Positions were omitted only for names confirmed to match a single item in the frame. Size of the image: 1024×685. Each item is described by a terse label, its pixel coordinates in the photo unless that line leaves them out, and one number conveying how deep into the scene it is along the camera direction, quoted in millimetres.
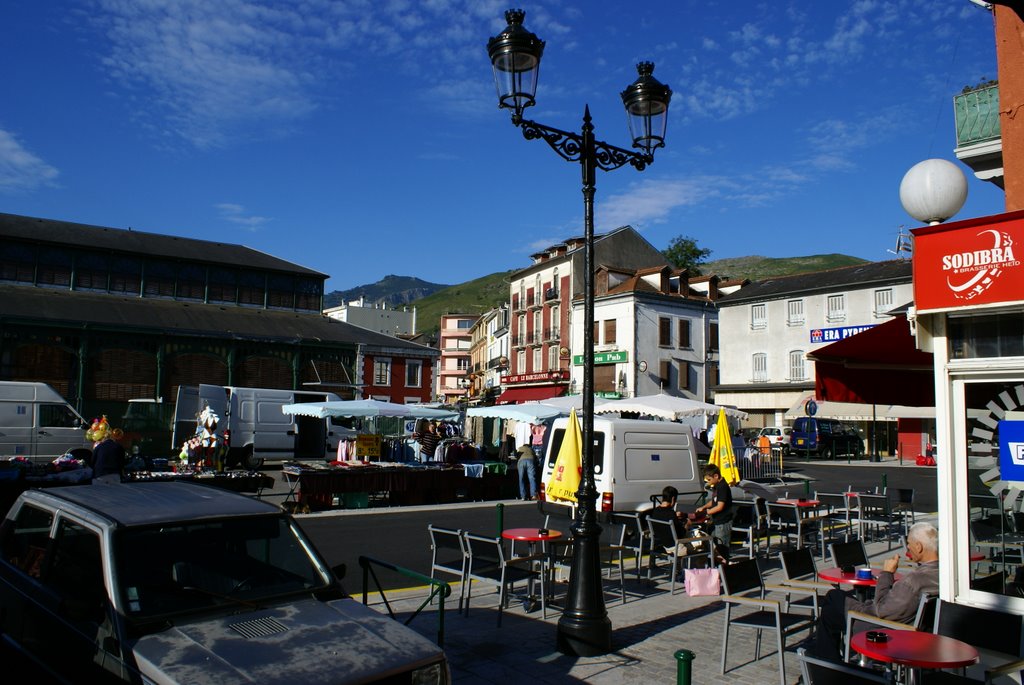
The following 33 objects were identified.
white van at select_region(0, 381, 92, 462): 18859
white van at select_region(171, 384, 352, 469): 23953
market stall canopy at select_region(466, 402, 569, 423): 21659
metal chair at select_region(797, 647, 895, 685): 3941
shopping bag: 7867
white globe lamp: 6922
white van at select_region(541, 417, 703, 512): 12781
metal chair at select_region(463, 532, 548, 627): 7840
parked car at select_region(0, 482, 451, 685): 3859
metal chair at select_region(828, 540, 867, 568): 7344
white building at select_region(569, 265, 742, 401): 48844
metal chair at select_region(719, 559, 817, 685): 6039
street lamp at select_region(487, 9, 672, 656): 6664
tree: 69875
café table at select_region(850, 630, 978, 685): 4338
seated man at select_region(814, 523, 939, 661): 5871
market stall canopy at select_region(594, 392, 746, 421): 21344
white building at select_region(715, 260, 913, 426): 43250
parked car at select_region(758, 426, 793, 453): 40281
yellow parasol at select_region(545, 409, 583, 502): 12648
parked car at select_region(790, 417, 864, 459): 39406
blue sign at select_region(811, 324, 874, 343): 35475
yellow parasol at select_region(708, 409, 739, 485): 16169
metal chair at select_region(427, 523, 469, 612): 8180
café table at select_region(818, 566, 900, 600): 6480
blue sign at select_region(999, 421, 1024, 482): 5367
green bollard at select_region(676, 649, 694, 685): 3627
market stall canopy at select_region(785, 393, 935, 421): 37750
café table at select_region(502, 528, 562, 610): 8291
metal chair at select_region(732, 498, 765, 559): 11359
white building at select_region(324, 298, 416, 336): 84625
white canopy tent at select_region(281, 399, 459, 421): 20578
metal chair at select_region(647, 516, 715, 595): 9578
